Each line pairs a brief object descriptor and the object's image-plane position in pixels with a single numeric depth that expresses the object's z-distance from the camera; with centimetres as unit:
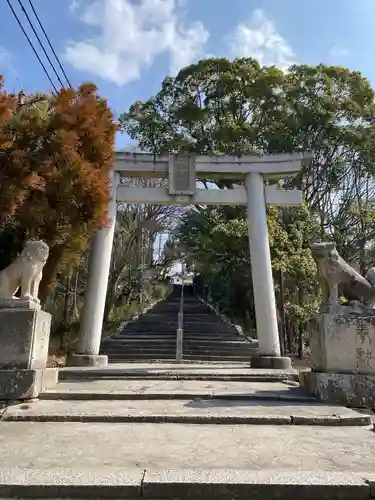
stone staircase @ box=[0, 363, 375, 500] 284
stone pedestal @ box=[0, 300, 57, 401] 559
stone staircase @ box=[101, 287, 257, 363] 1234
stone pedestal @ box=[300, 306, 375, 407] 576
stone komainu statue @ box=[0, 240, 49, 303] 600
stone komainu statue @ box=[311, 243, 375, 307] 633
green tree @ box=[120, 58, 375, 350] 1866
